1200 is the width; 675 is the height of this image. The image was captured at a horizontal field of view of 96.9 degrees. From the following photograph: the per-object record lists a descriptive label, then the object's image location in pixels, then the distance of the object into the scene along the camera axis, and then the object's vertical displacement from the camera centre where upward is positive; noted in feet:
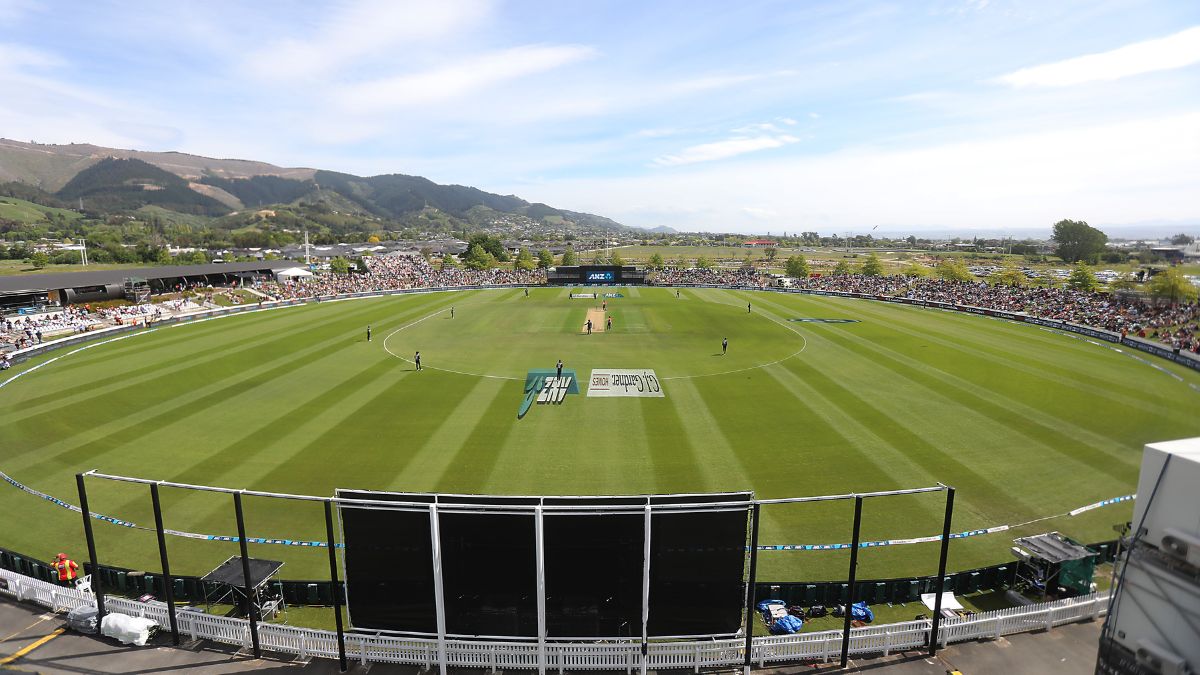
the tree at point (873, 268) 372.17 -12.34
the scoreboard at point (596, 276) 327.47 -16.96
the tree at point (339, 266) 392.88 -15.08
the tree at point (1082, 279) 274.36 -14.20
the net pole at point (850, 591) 36.11 -23.37
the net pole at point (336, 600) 35.78 -23.64
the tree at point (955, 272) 320.62 -12.78
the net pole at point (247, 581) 36.81 -23.71
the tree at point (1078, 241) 492.54 +10.04
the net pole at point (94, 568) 38.65 -23.98
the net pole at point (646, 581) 33.97 -21.30
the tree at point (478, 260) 433.07 -10.55
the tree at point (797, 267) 372.79 -12.29
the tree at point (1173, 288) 208.03 -13.82
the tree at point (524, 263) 412.07 -12.24
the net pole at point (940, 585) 36.35 -23.50
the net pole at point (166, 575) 37.71 -23.52
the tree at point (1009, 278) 291.79 -14.76
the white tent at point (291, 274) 318.04 -16.98
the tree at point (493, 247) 571.36 +0.17
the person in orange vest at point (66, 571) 46.98 -28.68
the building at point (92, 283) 199.21 -16.55
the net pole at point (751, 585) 34.76 -22.07
